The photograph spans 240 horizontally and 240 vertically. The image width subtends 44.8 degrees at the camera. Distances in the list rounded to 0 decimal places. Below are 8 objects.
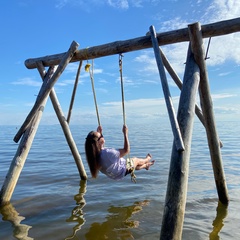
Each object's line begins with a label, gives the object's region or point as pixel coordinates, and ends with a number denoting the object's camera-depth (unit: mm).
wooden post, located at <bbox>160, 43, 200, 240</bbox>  3674
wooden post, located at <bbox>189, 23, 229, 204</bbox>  4617
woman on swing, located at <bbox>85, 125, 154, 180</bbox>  5402
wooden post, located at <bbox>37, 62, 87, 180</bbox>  6953
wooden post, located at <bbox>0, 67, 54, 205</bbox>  5941
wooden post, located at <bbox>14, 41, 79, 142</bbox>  6285
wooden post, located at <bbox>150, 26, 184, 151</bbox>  3846
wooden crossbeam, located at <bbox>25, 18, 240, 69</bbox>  4656
